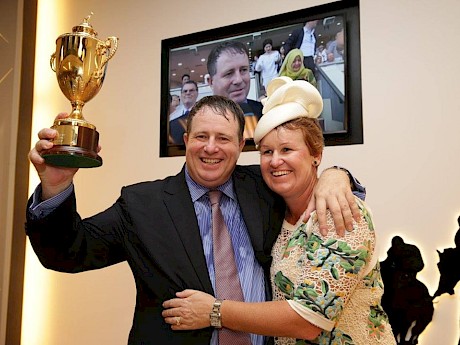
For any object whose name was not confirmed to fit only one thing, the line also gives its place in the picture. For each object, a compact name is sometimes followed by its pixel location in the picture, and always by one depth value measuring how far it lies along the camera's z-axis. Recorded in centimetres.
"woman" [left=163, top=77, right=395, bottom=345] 119
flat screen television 238
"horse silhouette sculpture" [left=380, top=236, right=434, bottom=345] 211
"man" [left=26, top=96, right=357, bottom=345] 140
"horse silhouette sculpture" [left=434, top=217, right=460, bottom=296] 209
